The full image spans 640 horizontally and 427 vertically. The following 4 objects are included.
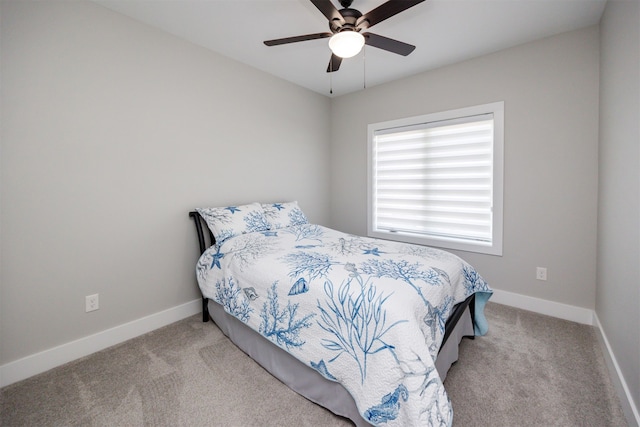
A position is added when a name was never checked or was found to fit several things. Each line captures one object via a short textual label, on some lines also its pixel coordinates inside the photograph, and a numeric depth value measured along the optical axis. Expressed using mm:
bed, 1194
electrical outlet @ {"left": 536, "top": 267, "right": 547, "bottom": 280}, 2599
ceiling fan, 1613
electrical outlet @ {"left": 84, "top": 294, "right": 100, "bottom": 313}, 2037
